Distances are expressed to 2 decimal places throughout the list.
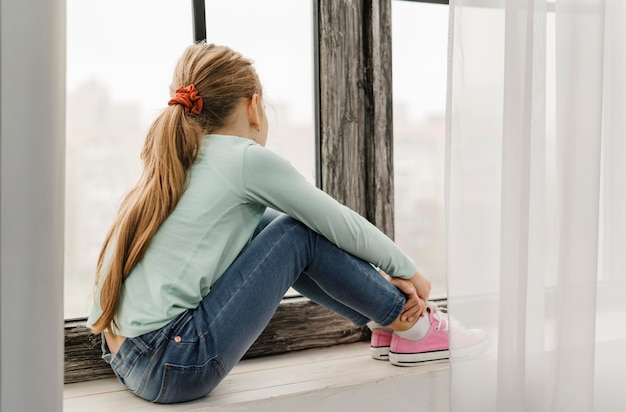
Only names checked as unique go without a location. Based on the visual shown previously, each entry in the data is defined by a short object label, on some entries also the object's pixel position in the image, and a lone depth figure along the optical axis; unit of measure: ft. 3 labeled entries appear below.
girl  4.22
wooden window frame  5.46
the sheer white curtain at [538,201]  3.75
